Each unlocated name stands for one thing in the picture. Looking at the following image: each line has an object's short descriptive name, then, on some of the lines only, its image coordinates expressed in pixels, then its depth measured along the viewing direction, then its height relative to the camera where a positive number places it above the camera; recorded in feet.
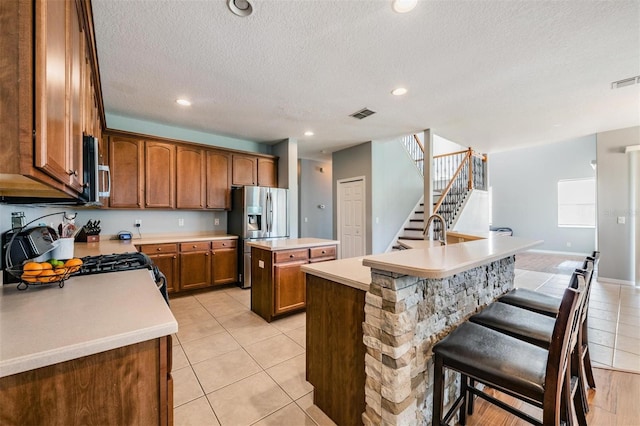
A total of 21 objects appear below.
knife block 11.37 -1.01
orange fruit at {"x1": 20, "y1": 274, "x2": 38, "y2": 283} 3.98 -0.97
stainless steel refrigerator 14.24 -0.22
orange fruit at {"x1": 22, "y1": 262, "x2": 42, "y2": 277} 3.98 -0.83
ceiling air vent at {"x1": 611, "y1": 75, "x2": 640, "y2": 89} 9.27 +4.63
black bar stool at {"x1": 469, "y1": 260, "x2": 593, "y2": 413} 4.71 -2.14
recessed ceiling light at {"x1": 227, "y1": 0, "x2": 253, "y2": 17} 5.81 +4.64
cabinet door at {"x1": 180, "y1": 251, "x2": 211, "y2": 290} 12.69 -2.78
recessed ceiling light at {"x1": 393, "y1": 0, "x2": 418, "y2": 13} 5.73 +4.57
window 23.80 +0.78
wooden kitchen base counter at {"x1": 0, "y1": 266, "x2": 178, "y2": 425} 2.37 -1.47
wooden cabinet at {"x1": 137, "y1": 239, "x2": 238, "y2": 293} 12.19 -2.41
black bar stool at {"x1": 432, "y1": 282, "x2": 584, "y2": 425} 3.42 -2.19
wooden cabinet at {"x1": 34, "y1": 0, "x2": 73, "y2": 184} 2.48 +1.33
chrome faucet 6.44 -0.36
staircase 19.44 +2.25
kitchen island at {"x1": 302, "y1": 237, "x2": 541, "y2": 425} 4.00 -2.00
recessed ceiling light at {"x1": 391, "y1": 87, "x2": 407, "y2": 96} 9.82 +4.59
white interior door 18.21 -0.32
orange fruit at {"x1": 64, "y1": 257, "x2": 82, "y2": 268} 4.76 -0.89
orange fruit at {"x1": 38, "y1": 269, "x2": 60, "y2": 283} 4.07 -0.97
